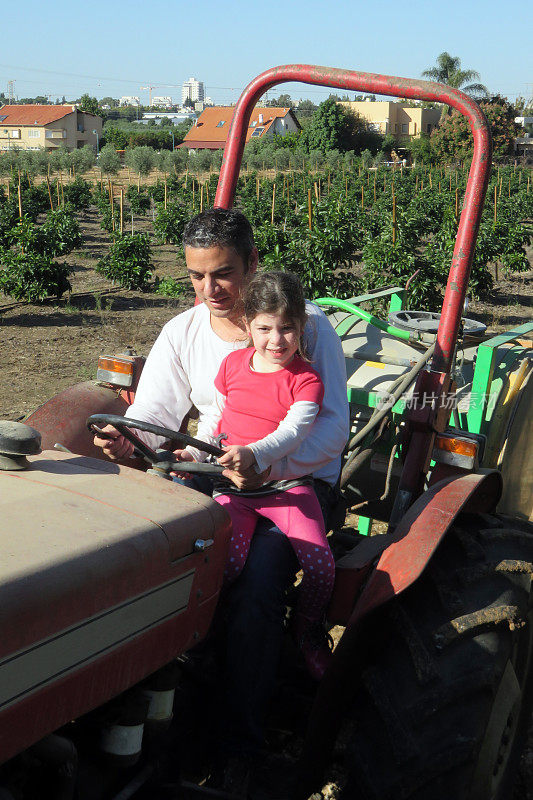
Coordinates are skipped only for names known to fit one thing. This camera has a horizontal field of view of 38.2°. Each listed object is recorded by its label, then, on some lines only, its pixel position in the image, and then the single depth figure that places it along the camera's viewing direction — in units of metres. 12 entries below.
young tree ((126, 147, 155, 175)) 42.28
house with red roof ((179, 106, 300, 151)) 59.28
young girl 2.03
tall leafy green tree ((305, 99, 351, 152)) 52.09
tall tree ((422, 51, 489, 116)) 63.97
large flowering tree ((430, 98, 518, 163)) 46.44
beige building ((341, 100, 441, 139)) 66.50
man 1.92
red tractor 1.39
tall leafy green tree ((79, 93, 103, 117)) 81.62
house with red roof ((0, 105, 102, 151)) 63.75
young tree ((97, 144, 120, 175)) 41.06
